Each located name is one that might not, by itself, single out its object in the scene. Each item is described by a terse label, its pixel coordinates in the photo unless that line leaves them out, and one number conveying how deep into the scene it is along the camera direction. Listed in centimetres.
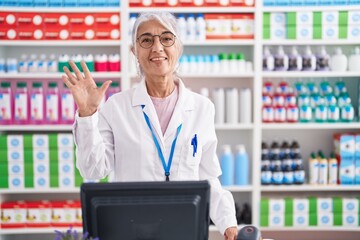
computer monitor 156
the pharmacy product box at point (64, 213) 453
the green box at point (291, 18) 445
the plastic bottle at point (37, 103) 441
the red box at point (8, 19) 440
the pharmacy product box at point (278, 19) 447
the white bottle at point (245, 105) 450
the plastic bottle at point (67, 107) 440
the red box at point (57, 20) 441
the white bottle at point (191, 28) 443
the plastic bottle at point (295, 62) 448
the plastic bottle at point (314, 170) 462
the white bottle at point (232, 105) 450
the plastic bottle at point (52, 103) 441
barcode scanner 171
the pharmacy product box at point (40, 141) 442
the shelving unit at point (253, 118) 442
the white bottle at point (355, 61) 455
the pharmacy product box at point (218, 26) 446
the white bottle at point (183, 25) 441
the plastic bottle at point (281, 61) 447
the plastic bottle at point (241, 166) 457
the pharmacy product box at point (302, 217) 461
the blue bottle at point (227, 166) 456
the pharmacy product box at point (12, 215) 452
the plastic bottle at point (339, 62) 455
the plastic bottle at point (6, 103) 441
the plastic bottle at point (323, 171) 461
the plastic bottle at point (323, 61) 452
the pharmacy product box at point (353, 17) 446
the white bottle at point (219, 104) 448
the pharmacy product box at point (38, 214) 453
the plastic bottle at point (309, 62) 449
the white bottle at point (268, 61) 448
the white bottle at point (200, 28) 443
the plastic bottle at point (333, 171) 460
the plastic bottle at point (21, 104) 441
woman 224
